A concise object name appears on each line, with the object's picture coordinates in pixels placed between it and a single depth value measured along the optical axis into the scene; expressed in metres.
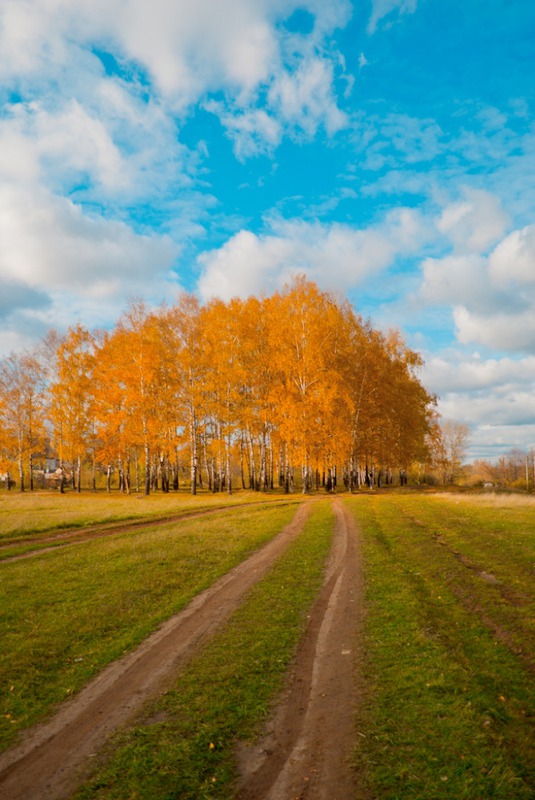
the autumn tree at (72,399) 45.97
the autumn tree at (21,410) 51.03
